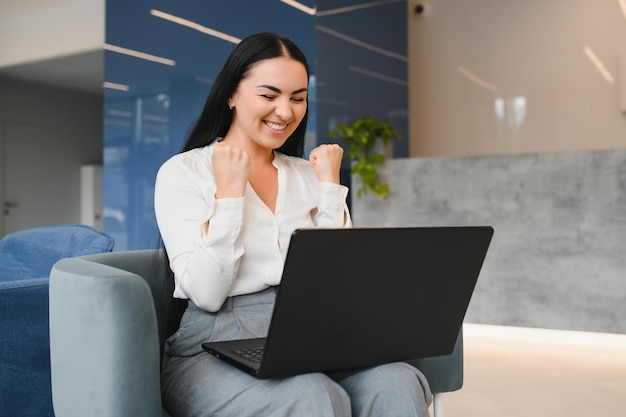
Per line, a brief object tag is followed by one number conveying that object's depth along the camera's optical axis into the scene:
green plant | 4.50
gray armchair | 1.07
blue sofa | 1.69
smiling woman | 1.16
